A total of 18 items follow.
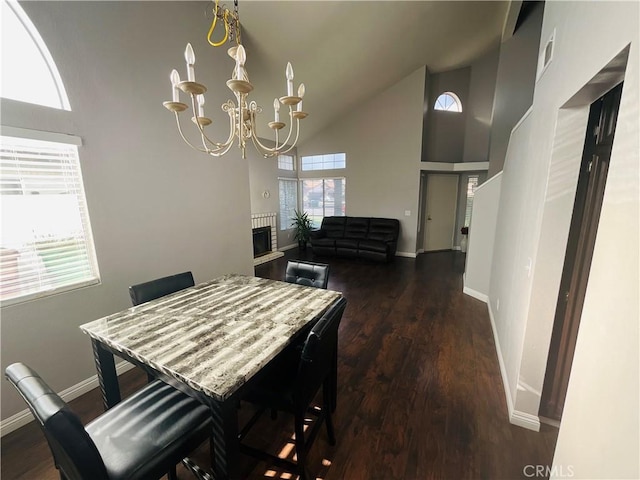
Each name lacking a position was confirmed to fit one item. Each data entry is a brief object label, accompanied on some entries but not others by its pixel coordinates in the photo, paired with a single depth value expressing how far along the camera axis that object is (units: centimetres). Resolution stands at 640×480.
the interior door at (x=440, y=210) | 644
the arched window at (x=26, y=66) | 167
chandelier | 123
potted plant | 685
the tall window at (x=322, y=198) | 689
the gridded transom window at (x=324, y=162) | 668
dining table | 104
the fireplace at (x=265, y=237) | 593
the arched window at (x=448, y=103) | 606
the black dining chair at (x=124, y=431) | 82
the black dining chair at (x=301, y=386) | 129
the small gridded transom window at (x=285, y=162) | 669
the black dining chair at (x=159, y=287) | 184
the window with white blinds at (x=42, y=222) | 170
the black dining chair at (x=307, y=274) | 226
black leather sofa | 563
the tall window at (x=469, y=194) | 638
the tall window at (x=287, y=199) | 683
